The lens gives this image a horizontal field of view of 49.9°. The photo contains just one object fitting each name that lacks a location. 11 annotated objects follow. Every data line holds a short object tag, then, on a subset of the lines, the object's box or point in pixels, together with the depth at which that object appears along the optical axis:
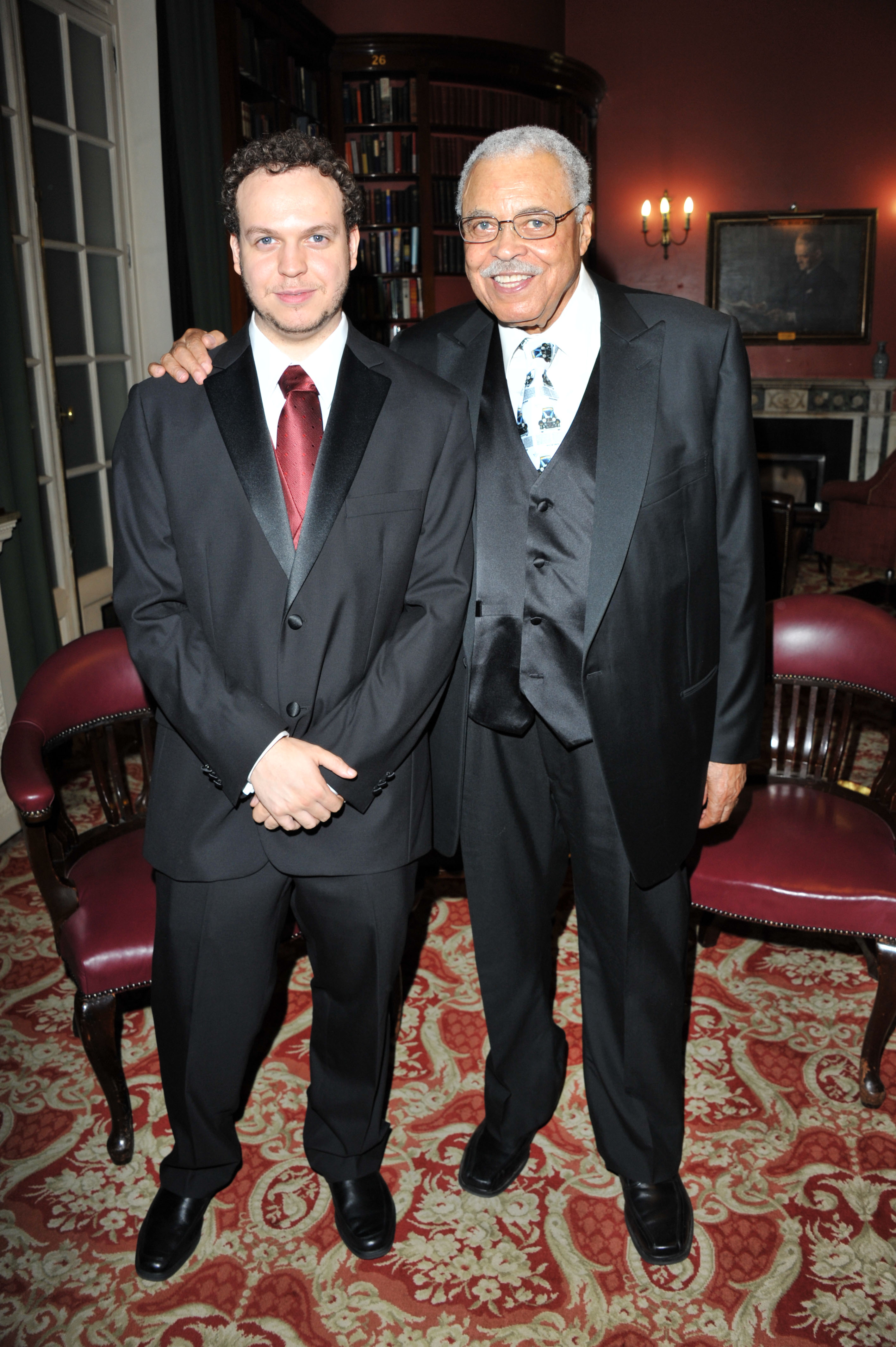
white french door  3.76
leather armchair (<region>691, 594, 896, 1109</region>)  2.01
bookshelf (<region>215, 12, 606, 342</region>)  6.64
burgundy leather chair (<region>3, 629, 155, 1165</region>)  1.82
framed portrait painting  8.35
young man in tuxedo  1.42
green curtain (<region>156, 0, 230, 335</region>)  4.30
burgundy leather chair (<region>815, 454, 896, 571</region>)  6.46
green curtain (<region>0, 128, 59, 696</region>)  3.36
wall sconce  8.32
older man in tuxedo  1.48
